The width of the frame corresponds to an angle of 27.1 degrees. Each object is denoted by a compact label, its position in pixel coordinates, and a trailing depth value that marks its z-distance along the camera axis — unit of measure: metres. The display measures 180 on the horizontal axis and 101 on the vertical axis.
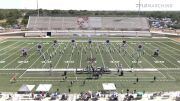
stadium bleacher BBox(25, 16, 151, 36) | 94.62
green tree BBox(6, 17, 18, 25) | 114.12
